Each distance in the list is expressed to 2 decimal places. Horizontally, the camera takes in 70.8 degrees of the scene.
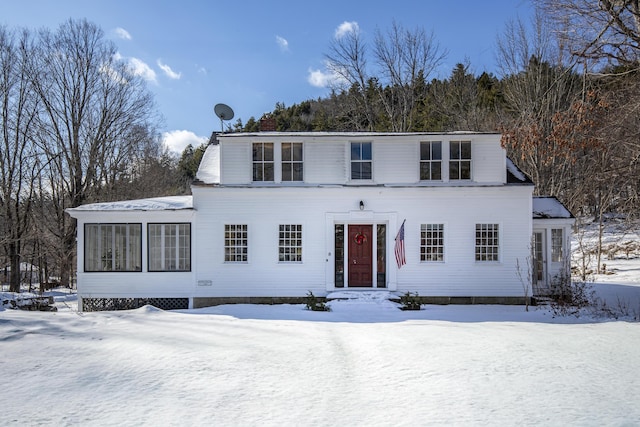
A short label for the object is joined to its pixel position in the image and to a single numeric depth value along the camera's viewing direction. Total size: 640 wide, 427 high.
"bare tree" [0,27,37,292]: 24.95
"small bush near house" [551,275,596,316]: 13.20
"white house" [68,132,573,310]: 14.88
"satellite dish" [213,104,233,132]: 19.81
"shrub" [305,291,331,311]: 13.57
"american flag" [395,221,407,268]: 14.55
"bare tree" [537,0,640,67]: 9.31
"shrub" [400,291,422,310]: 13.73
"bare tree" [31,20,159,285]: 26.58
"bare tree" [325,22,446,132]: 35.03
